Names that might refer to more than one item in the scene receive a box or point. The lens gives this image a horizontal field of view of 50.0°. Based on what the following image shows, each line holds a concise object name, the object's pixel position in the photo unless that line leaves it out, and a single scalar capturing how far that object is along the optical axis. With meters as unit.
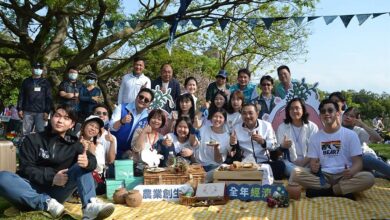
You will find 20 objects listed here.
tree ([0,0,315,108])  12.53
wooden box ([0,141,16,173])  6.04
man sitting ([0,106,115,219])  3.97
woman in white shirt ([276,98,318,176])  5.84
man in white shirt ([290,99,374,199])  4.82
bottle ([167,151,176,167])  5.42
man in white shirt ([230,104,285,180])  5.75
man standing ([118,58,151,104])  7.44
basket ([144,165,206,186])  5.08
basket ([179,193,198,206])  4.71
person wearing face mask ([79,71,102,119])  7.35
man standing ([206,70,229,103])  7.45
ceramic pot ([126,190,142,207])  4.66
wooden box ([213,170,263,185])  5.00
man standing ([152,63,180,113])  7.29
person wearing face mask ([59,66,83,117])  7.65
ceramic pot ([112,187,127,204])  4.79
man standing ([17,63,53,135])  8.27
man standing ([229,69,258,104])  7.38
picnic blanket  4.20
